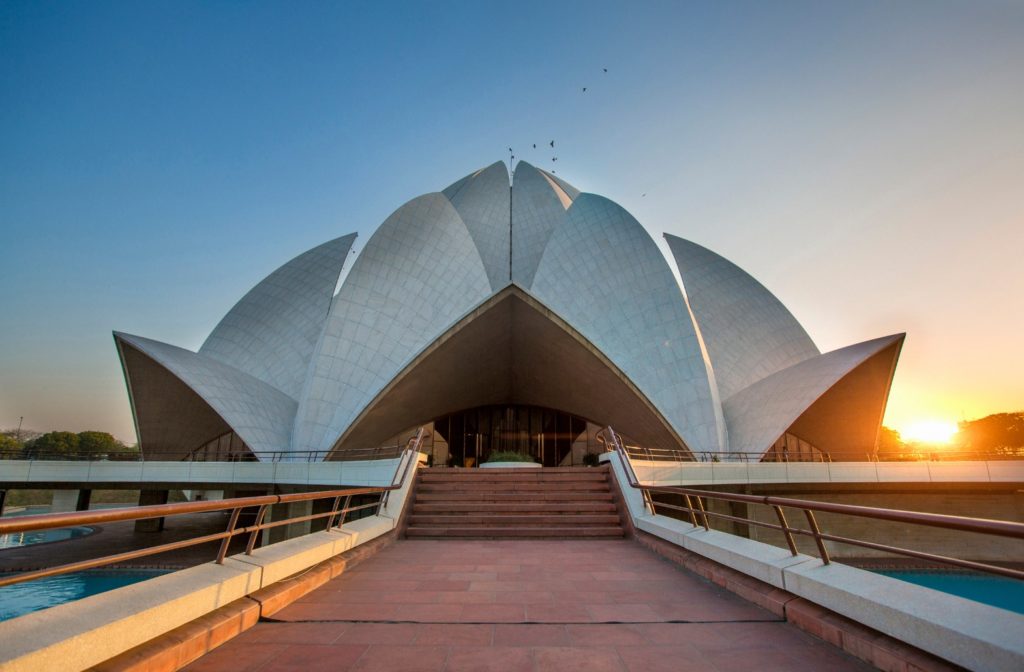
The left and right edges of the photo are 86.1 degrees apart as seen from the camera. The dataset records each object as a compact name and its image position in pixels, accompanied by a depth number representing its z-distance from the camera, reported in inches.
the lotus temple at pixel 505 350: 816.3
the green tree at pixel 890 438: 2494.6
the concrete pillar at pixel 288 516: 634.5
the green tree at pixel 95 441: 2289.4
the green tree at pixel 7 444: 1764.0
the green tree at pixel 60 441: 2183.8
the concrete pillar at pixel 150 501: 880.3
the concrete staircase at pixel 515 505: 347.9
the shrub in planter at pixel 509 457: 705.4
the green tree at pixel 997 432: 2089.1
